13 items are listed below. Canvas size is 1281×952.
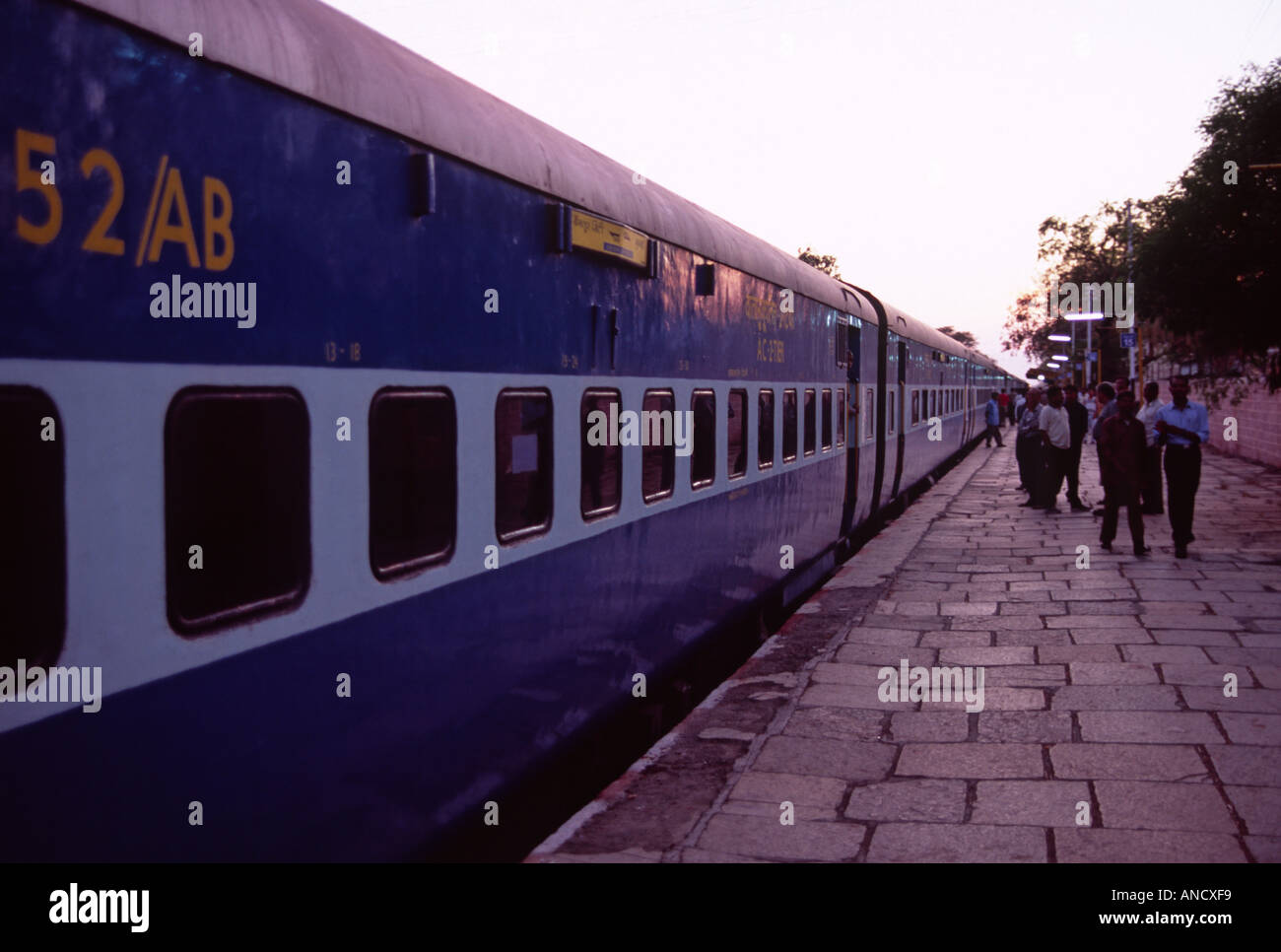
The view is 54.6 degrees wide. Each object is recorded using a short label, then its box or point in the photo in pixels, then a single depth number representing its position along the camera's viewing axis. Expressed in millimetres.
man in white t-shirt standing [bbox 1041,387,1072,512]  17594
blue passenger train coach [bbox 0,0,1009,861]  2502
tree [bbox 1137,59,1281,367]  17578
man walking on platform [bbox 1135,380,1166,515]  15752
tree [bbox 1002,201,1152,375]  73188
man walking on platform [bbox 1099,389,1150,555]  12516
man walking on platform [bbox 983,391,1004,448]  40281
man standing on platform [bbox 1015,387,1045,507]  18734
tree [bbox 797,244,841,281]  105350
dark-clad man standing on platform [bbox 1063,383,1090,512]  18234
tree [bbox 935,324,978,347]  154900
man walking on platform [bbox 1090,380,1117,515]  14953
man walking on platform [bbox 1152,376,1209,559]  12352
